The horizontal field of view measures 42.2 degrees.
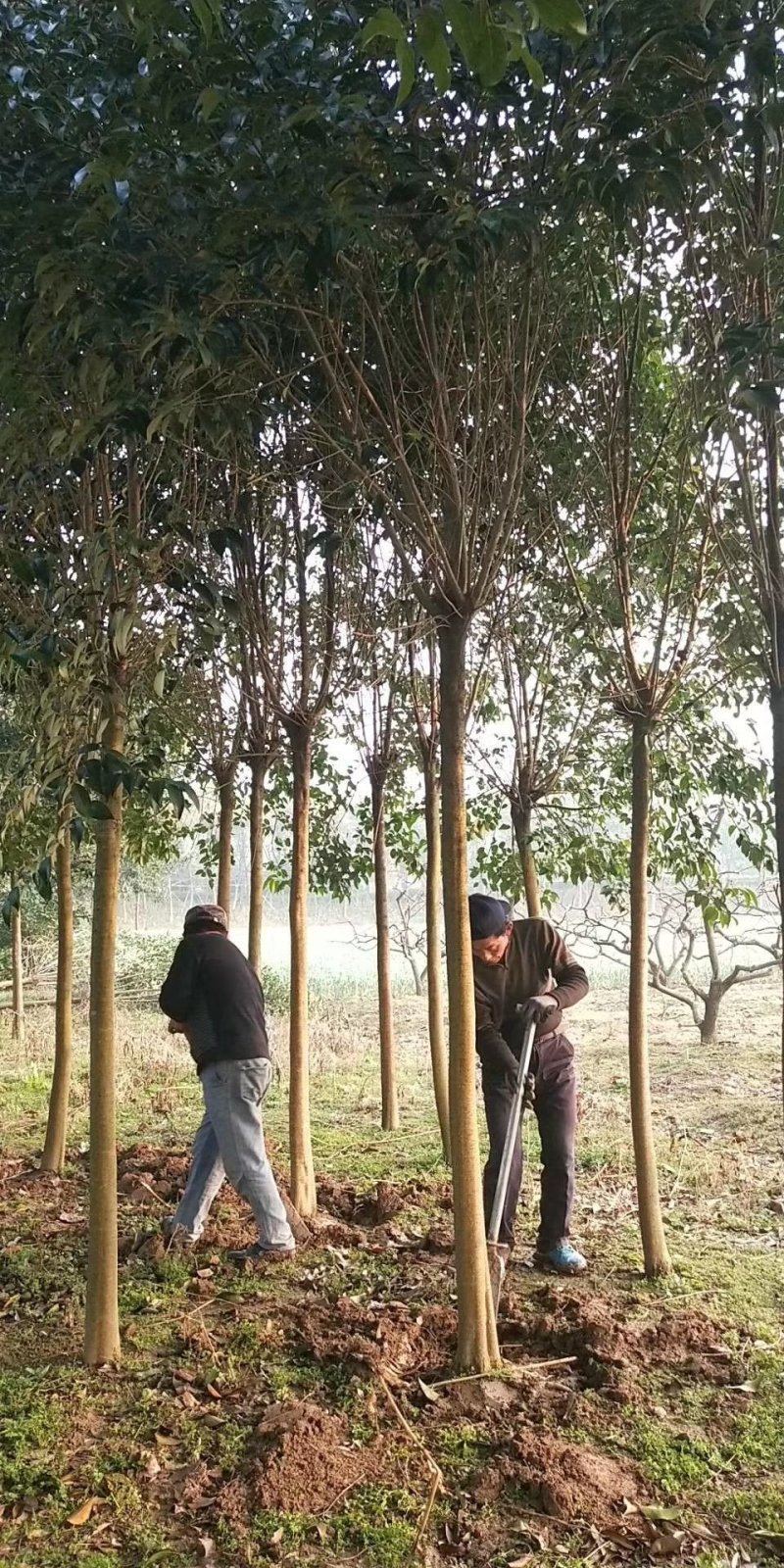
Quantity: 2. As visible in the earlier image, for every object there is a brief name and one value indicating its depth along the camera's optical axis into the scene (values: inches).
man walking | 196.2
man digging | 192.2
